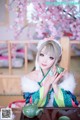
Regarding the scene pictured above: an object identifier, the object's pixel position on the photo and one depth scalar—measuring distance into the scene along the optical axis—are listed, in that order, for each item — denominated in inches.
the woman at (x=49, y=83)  71.2
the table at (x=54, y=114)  64.9
